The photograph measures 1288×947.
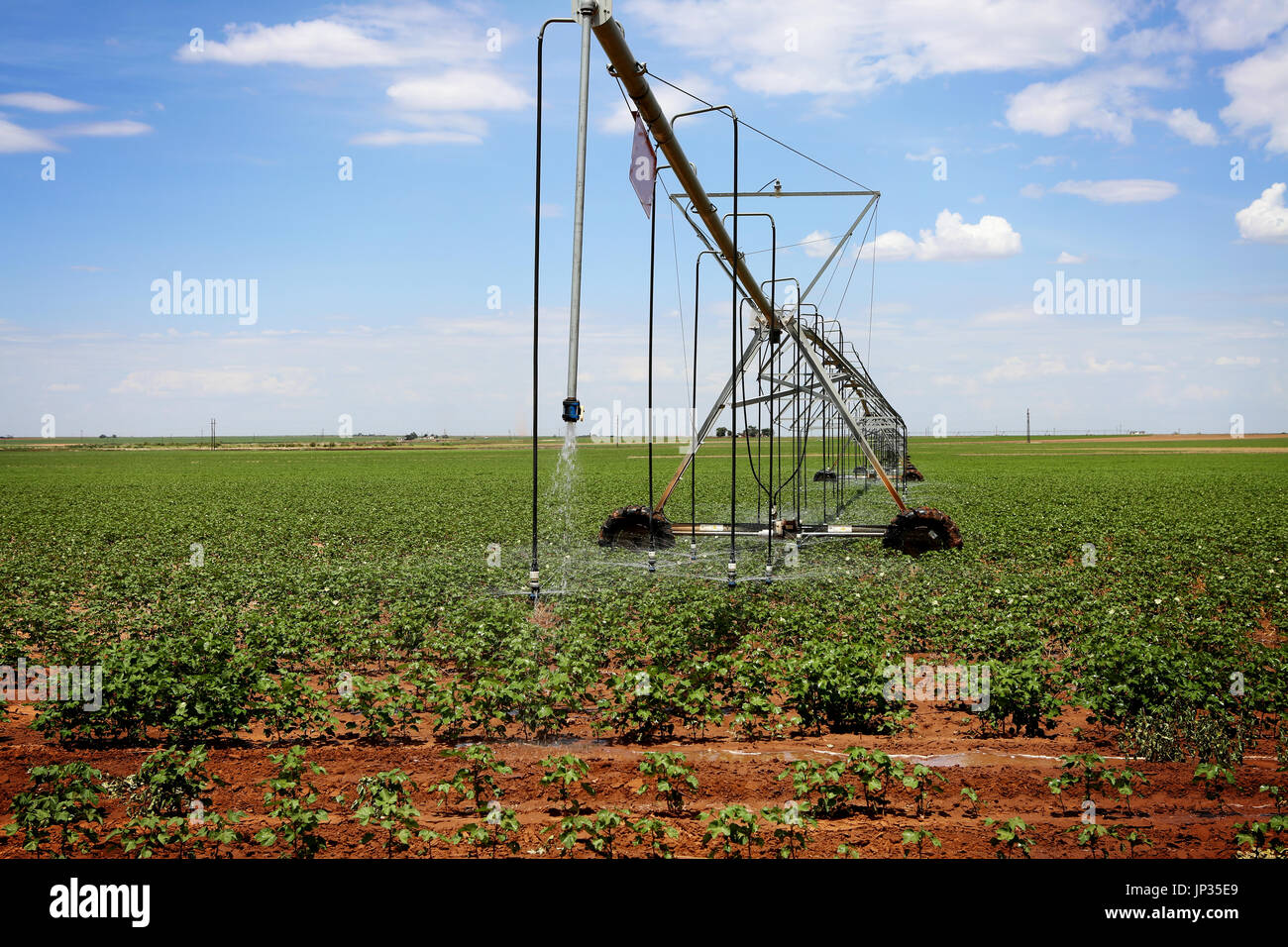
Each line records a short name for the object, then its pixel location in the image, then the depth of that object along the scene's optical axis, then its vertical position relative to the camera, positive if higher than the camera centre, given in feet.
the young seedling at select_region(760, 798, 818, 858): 18.13 -7.90
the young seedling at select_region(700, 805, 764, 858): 17.95 -7.67
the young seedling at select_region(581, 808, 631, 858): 18.28 -7.92
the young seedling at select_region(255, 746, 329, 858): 18.20 -7.81
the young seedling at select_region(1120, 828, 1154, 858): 17.98 -7.84
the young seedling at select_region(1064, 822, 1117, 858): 18.20 -7.94
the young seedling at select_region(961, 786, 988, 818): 19.62 -8.01
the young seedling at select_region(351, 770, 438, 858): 18.75 -7.78
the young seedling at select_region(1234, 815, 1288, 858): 17.52 -7.70
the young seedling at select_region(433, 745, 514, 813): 21.49 -8.17
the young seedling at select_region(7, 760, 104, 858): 18.42 -7.72
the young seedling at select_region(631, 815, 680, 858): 18.16 -7.89
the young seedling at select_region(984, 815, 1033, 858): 17.93 -8.01
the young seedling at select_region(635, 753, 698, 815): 21.03 -7.78
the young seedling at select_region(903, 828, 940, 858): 17.79 -7.81
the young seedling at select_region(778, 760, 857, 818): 20.15 -7.61
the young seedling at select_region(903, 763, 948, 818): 20.39 -7.78
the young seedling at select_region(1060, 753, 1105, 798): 21.35 -7.65
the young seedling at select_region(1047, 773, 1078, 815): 20.59 -7.78
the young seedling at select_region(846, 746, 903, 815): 20.67 -7.40
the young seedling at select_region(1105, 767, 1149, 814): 20.24 -7.54
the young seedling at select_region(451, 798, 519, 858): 18.52 -8.18
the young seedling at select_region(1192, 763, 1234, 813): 20.80 -7.98
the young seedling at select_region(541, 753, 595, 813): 20.76 -7.65
